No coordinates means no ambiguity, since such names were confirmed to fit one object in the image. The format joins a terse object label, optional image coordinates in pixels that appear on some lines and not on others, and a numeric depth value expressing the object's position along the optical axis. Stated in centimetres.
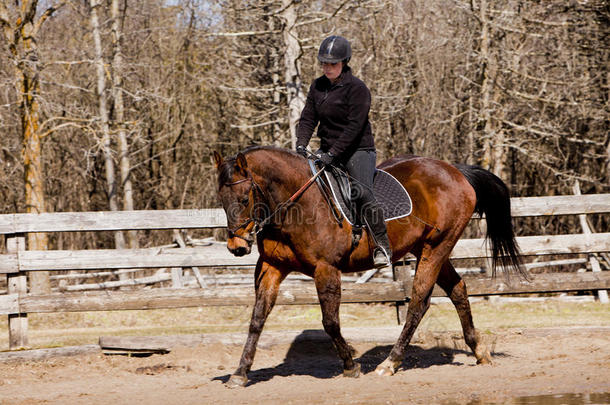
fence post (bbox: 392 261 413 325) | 1647
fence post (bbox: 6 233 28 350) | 1593
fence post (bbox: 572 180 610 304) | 2547
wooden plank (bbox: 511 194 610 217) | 1856
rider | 1260
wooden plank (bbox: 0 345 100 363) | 1437
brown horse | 1181
